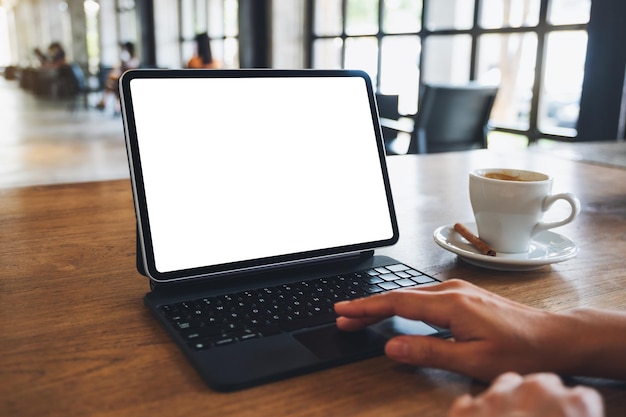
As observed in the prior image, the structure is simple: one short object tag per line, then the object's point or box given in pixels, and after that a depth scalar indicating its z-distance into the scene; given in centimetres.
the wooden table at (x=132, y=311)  39
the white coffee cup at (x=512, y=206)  66
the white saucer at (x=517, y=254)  65
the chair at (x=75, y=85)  838
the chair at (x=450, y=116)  238
